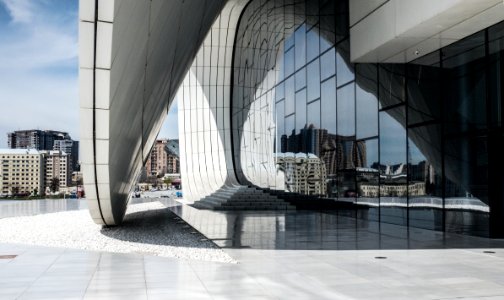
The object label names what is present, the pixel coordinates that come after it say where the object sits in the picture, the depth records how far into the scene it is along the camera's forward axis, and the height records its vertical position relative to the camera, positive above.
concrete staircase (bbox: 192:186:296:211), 30.53 -2.13
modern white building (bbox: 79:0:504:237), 10.99 +2.47
